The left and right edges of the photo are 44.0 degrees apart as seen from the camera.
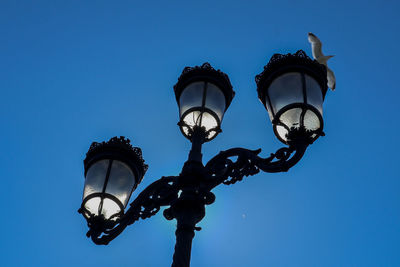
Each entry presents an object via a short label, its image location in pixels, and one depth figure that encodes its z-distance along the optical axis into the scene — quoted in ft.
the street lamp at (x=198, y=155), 14.49
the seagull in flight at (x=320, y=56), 18.77
